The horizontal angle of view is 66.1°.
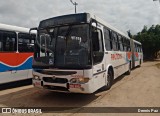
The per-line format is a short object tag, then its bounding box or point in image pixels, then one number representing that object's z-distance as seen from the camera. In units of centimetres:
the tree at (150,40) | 2413
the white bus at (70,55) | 397
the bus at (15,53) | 572
